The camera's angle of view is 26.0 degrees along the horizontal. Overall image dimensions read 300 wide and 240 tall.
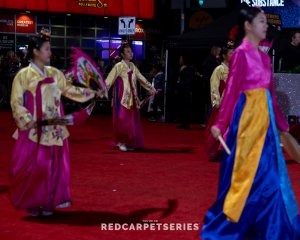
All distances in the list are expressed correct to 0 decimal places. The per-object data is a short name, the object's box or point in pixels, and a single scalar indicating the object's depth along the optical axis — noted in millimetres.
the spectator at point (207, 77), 14488
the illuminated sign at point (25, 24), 27766
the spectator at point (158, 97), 16844
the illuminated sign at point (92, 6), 25922
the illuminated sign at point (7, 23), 27312
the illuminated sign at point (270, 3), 28234
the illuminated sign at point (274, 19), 19706
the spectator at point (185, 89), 15047
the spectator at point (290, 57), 11427
